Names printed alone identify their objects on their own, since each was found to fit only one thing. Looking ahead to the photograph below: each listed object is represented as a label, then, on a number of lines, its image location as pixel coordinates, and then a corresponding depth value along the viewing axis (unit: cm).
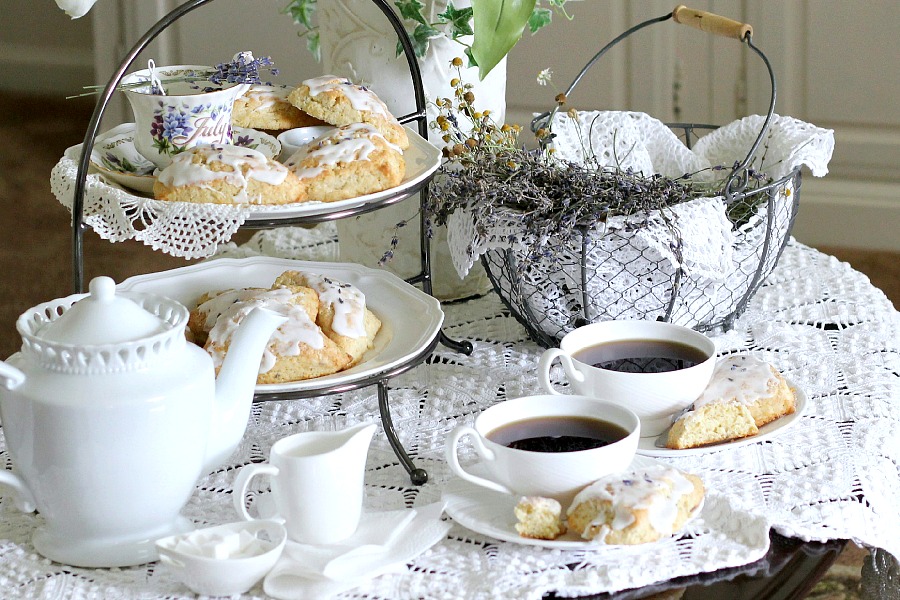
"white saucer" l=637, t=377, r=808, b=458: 153
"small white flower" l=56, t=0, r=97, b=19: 157
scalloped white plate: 160
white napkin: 144
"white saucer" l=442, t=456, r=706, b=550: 146
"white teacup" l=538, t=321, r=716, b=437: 155
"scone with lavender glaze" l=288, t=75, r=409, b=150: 166
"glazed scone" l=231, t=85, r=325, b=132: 168
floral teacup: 158
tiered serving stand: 154
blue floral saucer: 160
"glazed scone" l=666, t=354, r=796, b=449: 154
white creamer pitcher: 145
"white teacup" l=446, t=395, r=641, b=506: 146
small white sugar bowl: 142
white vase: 181
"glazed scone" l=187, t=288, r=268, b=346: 161
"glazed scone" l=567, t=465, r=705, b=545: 144
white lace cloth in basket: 162
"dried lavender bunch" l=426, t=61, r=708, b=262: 163
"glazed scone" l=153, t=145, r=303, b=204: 154
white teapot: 143
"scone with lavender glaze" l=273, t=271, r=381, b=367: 159
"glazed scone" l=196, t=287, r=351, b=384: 155
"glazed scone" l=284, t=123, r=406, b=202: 157
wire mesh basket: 165
